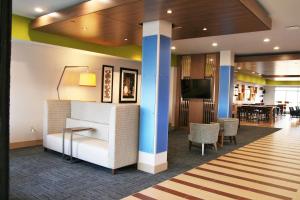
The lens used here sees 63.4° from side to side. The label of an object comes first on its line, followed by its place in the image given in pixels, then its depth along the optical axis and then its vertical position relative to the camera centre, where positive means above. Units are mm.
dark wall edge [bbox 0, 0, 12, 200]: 997 +21
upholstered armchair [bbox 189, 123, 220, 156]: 5914 -855
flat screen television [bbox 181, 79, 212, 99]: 9232 +380
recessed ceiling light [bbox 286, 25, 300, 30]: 5445 +1651
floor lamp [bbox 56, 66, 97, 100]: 6574 +449
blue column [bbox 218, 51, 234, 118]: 8867 +529
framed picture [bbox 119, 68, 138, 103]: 8531 +399
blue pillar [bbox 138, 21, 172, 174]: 4473 +15
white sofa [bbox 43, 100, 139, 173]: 4289 -712
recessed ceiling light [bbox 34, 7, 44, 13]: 5029 +1794
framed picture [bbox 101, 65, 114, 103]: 7938 +428
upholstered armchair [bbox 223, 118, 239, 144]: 7102 -839
